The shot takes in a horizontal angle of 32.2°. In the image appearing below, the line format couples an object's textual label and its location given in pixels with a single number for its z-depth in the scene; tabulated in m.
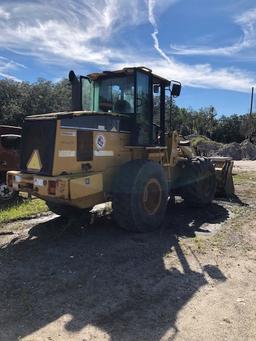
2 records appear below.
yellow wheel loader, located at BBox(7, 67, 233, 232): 6.97
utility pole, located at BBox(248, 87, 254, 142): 53.03
